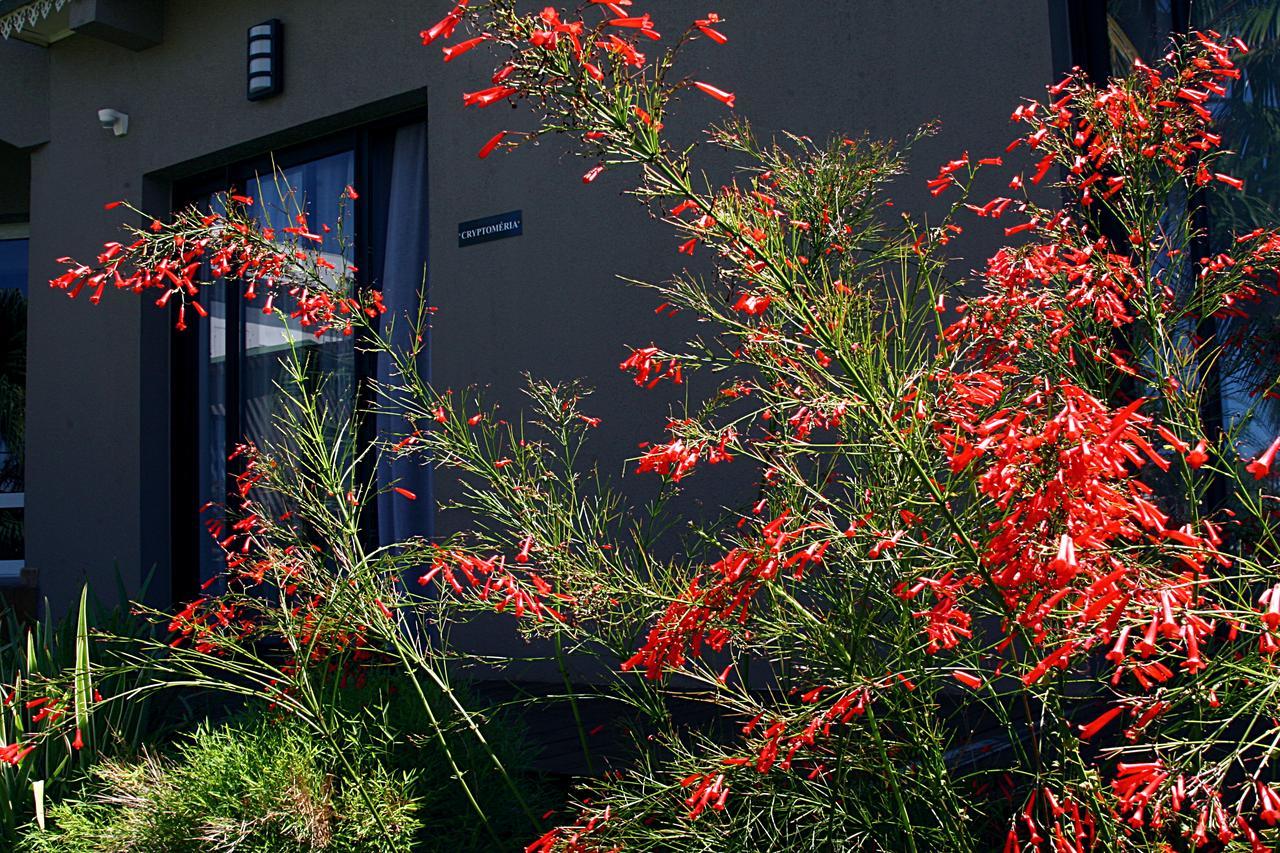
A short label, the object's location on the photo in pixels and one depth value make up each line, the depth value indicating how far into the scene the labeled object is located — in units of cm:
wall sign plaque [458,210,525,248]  522
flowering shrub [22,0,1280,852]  135
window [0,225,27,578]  860
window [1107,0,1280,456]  343
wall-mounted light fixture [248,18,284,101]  616
